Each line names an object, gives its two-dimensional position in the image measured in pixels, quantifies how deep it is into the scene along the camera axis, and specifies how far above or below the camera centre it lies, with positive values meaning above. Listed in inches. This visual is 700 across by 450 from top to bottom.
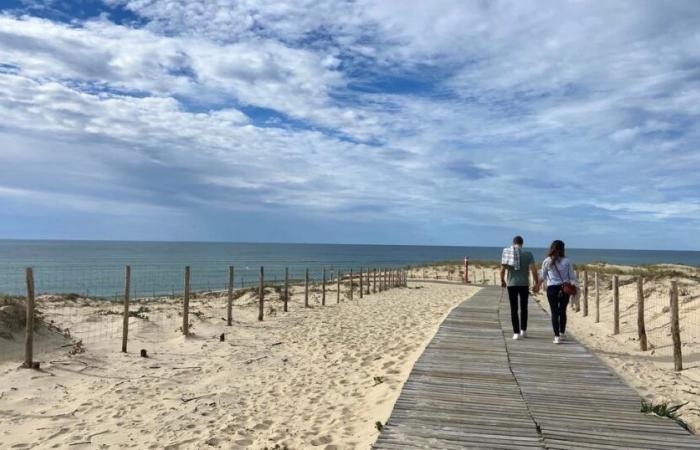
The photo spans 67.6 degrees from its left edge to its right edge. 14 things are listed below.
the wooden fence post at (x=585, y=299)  691.4 -56.1
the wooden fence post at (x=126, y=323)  407.2 -59.8
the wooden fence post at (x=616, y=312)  541.6 -57.0
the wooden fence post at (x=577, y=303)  767.6 -70.4
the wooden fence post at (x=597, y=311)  621.6 -65.8
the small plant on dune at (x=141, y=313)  545.5 -74.4
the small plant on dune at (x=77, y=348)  388.9 -78.6
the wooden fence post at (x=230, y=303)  547.8 -56.6
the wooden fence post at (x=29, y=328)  340.5 -54.3
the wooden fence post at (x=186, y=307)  474.3 -54.4
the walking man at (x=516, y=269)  350.6 -9.7
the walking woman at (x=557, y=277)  336.5 -13.5
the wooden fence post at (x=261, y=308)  593.3 -66.5
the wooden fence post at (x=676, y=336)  367.6 -54.6
